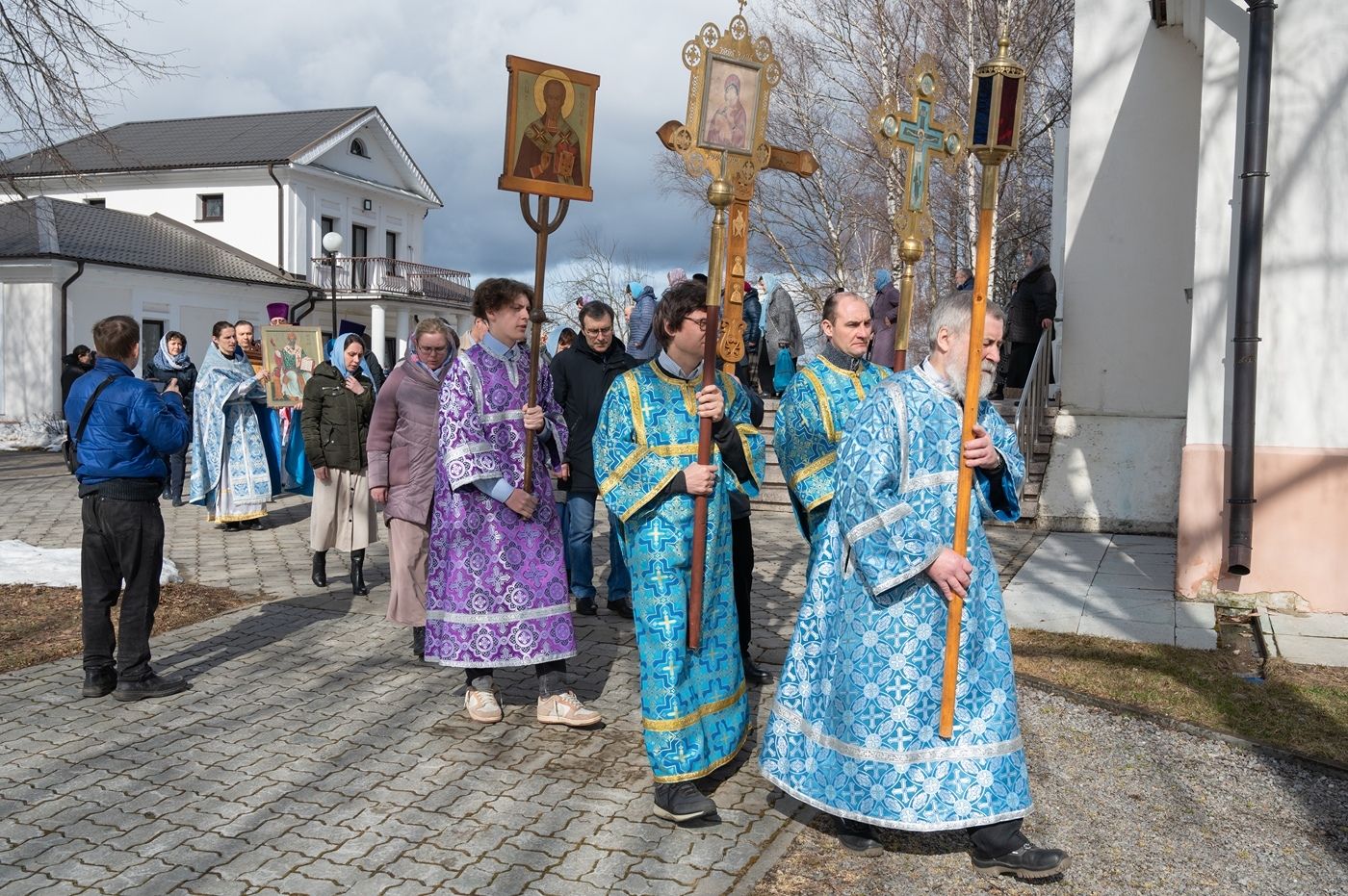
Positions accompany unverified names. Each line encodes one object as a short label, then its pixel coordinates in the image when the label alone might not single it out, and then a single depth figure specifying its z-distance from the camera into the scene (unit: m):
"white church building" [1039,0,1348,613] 7.09
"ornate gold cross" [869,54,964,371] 4.90
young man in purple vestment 5.04
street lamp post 24.52
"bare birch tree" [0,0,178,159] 9.38
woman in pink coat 6.18
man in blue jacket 5.35
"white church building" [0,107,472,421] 24.39
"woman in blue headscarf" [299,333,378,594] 8.05
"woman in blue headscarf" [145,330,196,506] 12.65
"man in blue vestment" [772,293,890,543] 4.73
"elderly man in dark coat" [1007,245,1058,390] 13.64
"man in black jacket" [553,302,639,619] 7.38
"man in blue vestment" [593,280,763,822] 4.02
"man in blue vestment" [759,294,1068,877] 3.50
